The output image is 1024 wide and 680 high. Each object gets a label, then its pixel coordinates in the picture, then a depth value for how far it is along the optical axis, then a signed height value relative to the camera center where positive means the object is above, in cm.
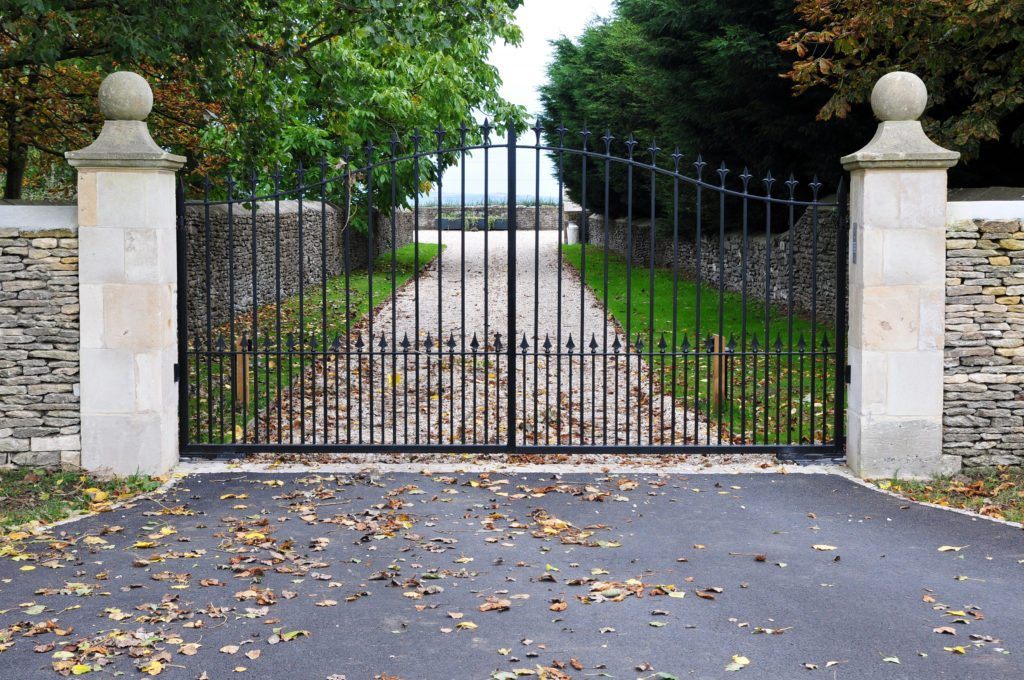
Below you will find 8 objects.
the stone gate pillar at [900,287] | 820 +20
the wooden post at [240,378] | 874 -65
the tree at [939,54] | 1073 +274
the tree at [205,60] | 993 +261
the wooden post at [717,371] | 891 -57
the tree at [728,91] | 1502 +340
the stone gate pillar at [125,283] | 816 +21
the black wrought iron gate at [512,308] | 870 +7
